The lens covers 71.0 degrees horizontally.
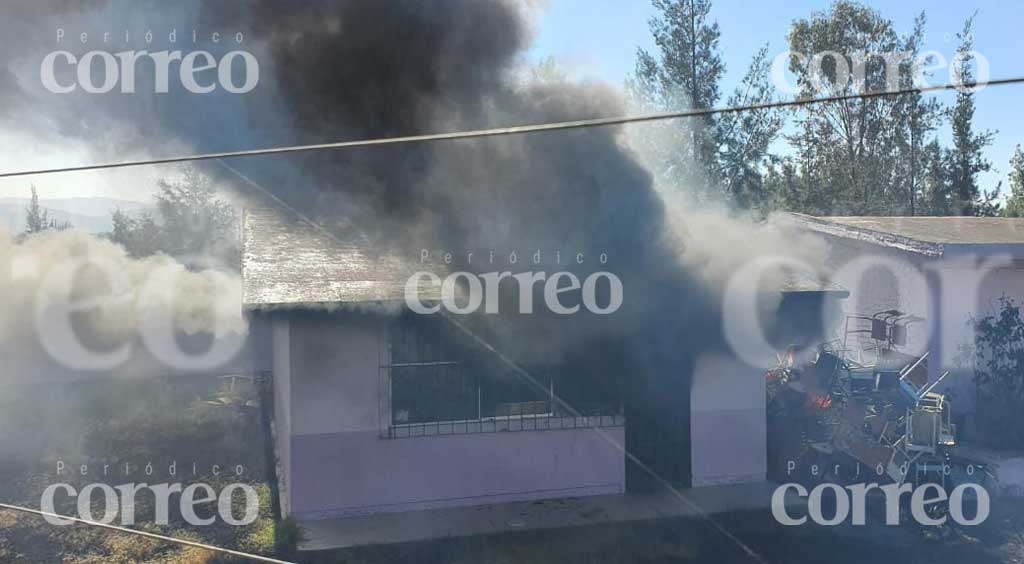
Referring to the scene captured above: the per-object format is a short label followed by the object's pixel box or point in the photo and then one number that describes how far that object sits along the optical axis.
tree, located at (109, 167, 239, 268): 22.58
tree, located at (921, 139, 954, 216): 24.86
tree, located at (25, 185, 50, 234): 25.92
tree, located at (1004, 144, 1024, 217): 27.75
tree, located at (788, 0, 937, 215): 24.44
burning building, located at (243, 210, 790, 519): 7.62
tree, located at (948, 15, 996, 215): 24.20
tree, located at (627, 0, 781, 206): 21.70
